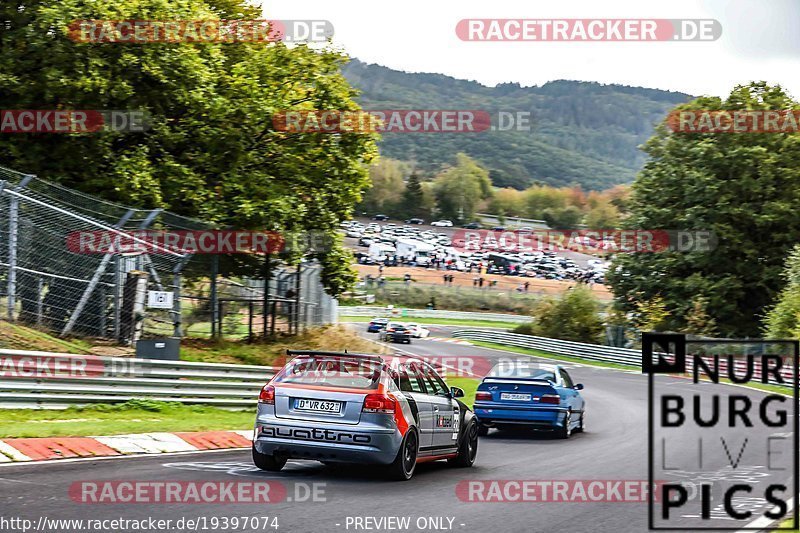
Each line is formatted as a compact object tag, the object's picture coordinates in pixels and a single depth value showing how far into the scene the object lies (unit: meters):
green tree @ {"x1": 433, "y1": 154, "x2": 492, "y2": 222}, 150.50
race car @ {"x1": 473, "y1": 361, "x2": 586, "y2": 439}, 19.00
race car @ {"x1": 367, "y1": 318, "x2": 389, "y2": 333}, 68.28
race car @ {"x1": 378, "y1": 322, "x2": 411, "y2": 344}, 63.46
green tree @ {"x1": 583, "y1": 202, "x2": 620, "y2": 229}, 124.29
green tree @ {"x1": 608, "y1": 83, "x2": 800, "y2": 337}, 55.34
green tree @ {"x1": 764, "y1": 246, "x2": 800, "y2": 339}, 47.72
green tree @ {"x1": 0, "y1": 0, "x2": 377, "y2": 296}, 23.88
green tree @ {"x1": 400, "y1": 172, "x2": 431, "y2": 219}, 146.88
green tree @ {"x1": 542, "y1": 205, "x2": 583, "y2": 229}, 141.50
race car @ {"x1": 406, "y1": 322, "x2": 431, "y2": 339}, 67.56
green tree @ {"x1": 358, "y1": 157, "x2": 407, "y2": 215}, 148.12
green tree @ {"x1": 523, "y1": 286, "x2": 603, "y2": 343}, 65.31
